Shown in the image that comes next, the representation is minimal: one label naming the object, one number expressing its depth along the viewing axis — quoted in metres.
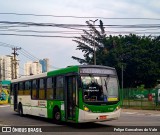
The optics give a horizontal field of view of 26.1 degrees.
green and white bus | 15.78
